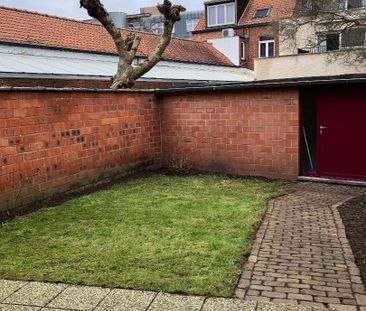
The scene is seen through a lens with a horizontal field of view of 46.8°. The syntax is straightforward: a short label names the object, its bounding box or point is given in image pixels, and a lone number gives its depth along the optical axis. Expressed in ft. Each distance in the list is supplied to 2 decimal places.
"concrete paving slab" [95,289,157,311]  12.17
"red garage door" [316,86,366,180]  30.60
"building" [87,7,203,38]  133.80
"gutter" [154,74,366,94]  29.76
